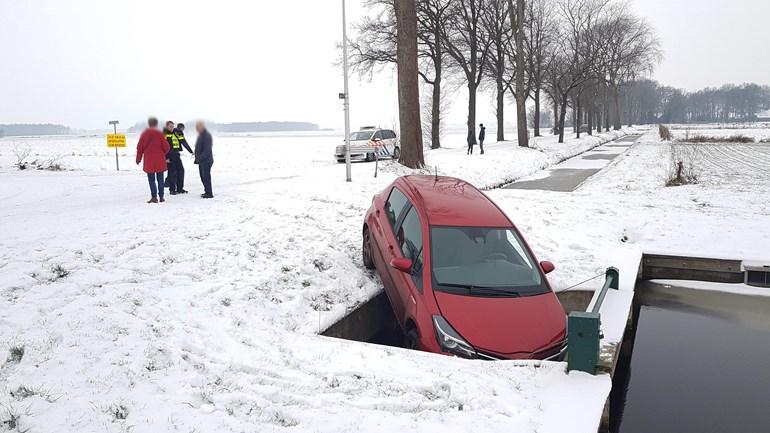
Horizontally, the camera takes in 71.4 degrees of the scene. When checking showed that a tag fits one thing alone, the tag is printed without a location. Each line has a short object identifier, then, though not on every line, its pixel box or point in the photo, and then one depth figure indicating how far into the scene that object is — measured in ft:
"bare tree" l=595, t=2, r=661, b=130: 168.45
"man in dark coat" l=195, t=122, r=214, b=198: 35.90
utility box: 14.79
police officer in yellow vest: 37.47
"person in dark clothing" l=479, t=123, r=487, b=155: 92.32
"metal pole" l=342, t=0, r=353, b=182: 50.62
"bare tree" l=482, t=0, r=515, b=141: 113.29
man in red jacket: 33.19
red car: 16.94
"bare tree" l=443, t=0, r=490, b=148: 110.22
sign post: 74.01
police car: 89.15
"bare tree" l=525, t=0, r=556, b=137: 127.75
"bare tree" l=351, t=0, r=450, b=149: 105.40
